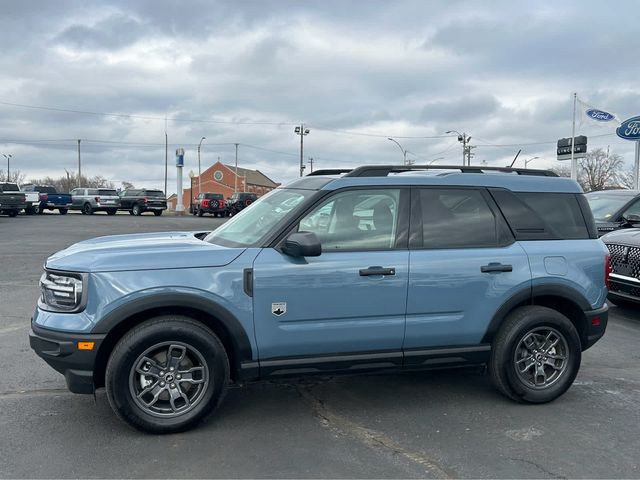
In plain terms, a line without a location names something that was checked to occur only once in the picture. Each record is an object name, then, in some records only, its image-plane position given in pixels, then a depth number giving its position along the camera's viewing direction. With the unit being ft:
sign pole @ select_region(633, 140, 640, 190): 74.00
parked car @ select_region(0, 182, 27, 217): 93.25
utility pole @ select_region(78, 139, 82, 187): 239.91
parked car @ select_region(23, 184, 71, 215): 118.34
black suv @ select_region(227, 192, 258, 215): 124.36
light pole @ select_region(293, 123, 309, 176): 202.09
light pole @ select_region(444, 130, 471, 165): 149.39
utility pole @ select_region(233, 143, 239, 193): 295.99
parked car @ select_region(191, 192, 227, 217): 125.49
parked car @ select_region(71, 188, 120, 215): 119.44
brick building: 315.17
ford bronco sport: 12.35
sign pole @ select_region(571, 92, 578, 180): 119.44
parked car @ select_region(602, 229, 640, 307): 24.04
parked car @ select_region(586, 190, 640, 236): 32.35
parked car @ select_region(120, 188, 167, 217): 120.47
